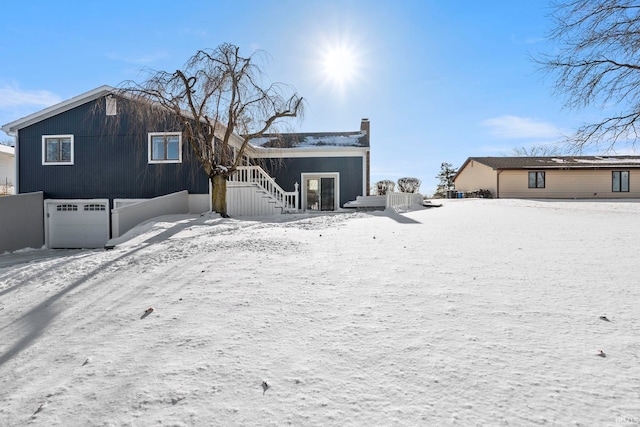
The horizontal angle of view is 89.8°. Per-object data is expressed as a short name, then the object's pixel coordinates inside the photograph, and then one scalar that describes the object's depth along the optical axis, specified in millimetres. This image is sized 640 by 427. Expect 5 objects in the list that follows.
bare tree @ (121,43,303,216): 10438
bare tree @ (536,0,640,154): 8281
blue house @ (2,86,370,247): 13219
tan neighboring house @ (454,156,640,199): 21984
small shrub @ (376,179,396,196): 22052
